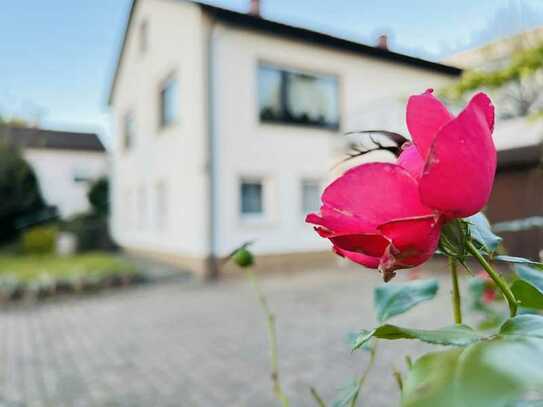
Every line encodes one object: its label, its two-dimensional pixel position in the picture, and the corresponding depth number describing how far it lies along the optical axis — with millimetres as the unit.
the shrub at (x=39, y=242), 13989
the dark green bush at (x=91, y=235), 14609
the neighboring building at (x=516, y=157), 6379
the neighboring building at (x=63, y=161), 16891
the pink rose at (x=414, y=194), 318
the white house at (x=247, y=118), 8633
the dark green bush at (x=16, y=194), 14312
